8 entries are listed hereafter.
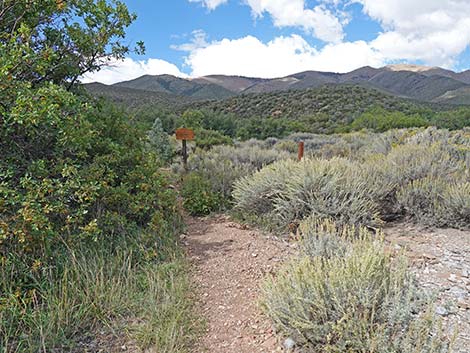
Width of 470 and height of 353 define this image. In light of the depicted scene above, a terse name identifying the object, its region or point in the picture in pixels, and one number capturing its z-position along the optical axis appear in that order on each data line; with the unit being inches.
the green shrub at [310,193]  188.6
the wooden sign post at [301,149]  281.6
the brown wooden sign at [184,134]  303.6
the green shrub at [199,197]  246.8
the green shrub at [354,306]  84.5
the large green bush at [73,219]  110.8
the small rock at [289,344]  98.5
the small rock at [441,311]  105.3
